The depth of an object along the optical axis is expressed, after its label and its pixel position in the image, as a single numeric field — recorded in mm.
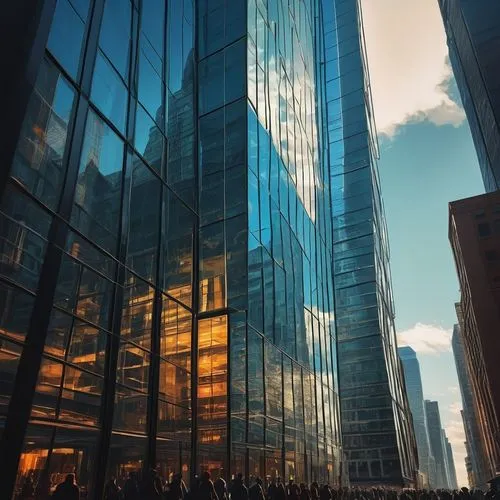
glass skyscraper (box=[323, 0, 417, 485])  52094
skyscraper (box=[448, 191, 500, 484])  57312
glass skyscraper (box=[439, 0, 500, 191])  67938
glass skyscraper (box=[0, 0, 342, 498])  9148
